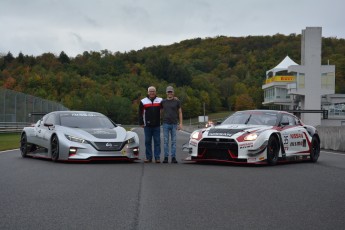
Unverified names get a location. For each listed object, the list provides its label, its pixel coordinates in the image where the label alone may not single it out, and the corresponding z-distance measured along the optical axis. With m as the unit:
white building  72.62
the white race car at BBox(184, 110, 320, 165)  13.02
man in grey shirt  13.95
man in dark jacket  14.12
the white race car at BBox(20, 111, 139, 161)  13.34
